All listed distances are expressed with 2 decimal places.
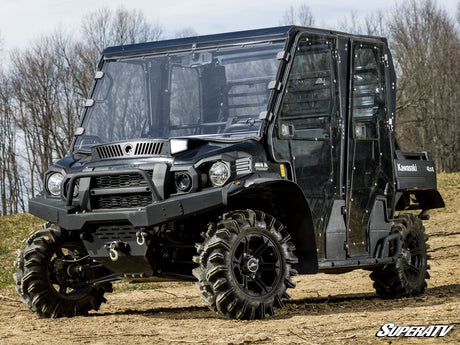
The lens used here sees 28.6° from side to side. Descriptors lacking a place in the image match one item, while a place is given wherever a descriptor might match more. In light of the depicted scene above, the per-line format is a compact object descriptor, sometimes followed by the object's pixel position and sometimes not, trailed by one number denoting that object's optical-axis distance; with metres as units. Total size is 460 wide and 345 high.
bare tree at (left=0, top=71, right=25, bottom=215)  41.41
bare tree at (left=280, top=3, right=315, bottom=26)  43.58
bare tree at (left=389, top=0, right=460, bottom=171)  48.06
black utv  8.14
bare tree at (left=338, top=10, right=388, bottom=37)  48.22
